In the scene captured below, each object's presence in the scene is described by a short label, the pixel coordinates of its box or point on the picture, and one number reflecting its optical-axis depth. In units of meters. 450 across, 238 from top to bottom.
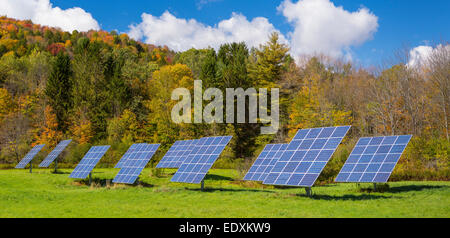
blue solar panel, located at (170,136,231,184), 23.97
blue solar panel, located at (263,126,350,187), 18.72
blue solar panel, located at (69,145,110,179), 30.70
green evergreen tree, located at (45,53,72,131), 66.81
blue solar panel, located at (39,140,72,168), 38.31
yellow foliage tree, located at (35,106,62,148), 60.84
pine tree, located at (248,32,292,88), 67.00
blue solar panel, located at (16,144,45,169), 39.60
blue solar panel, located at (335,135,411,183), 19.94
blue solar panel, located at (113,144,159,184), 27.56
